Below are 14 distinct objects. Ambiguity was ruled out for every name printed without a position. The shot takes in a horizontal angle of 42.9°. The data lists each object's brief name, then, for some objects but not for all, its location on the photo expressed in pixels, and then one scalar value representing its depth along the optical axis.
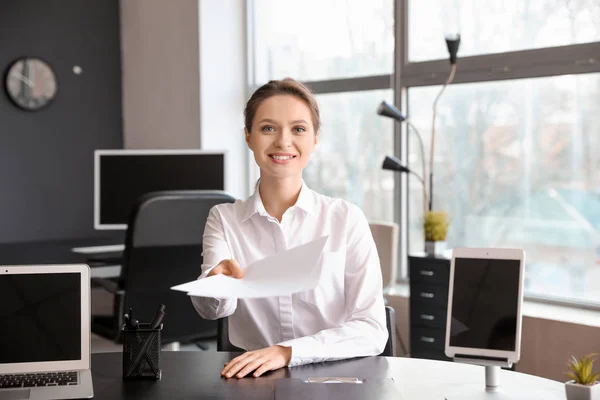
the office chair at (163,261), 3.13
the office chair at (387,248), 3.67
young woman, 1.77
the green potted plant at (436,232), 3.54
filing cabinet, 3.43
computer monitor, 4.29
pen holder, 1.55
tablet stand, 1.41
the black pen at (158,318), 1.55
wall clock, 5.06
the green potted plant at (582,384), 1.34
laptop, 1.54
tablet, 1.44
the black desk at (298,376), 1.44
